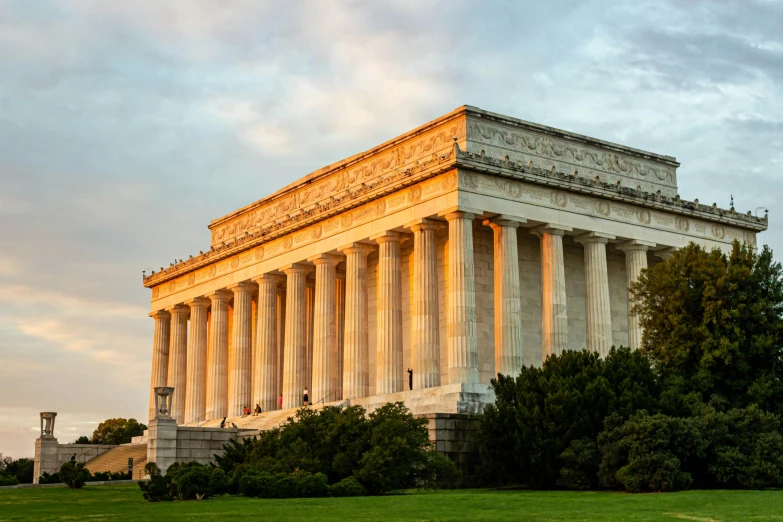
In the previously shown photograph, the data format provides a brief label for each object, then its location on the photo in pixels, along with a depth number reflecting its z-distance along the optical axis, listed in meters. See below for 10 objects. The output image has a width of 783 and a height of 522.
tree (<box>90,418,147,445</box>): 109.88
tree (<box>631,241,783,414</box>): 44.25
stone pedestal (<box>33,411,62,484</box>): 64.19
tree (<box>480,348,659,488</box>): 41.41
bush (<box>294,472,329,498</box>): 36.12
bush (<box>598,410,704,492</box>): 37.44
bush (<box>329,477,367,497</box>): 36.88
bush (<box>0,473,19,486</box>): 57.34
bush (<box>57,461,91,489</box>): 47.66
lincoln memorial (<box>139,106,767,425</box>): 56.66
